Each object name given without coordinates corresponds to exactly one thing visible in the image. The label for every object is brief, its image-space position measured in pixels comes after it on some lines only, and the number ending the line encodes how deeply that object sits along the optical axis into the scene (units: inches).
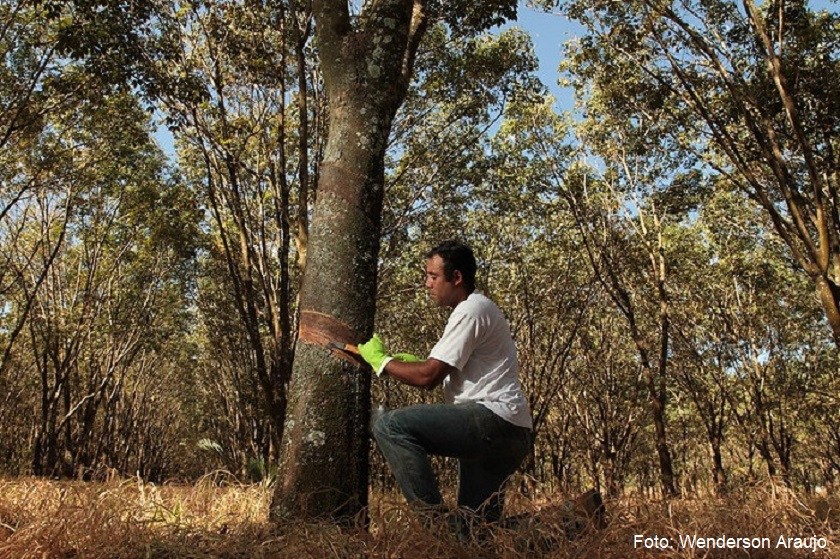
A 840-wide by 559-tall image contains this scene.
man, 128.6
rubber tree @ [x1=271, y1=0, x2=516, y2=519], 136.0
